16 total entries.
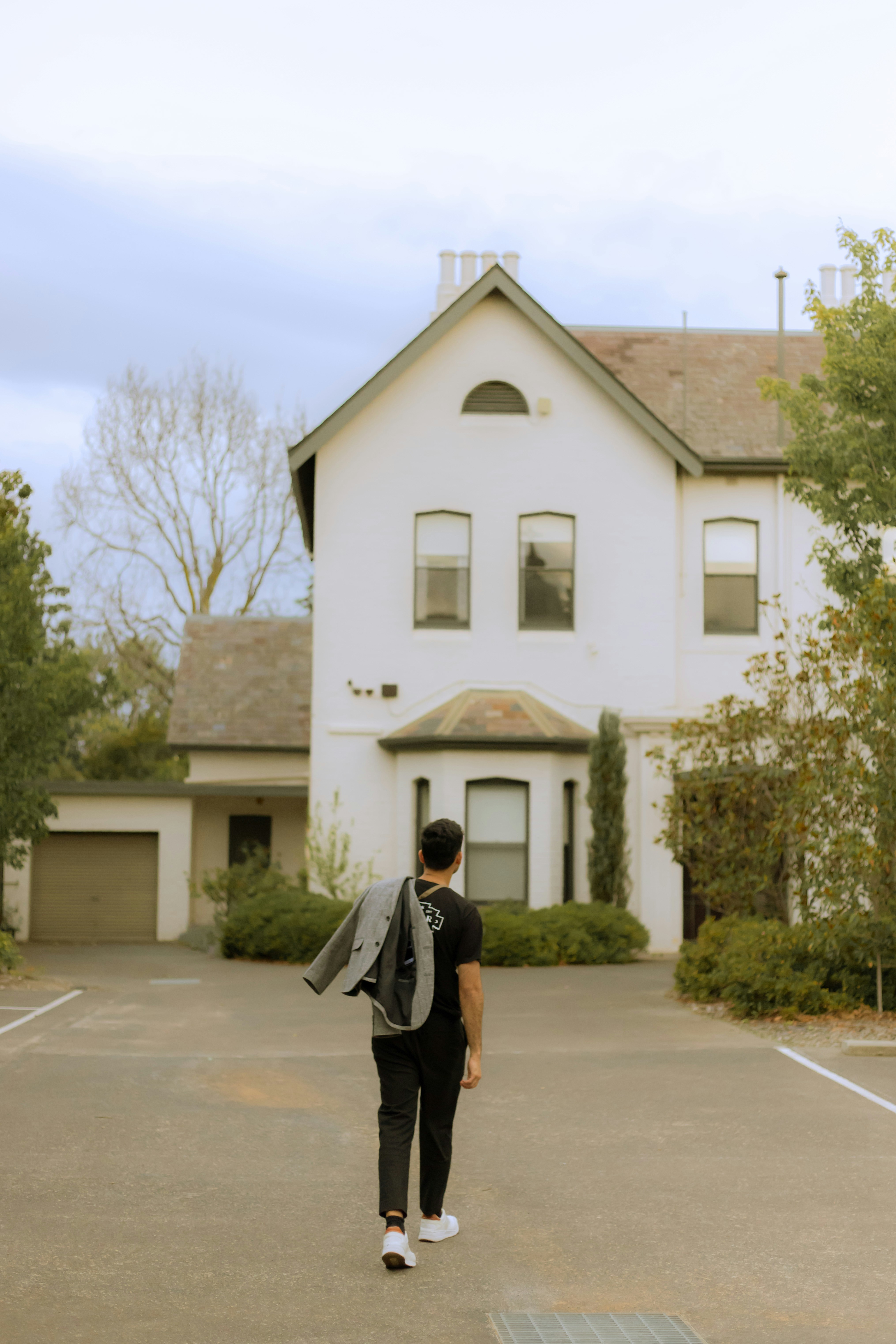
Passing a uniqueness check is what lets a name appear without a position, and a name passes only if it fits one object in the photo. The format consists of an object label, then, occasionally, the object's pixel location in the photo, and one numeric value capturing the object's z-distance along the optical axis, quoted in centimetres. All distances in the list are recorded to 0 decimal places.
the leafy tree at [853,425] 1423
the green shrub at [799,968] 1310
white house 2277
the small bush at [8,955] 1720
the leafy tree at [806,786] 1285
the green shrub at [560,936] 1969
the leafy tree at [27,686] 1798
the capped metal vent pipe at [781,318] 2217
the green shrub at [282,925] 2033
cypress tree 2166
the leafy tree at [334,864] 2211
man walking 600
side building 2752
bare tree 3819
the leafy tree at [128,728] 3725
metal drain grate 495
